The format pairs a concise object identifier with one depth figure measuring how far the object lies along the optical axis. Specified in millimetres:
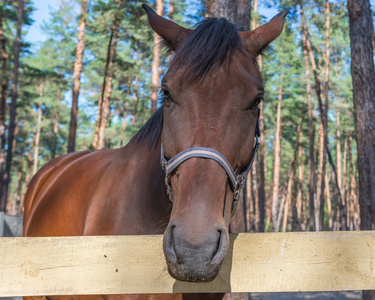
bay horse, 1716
